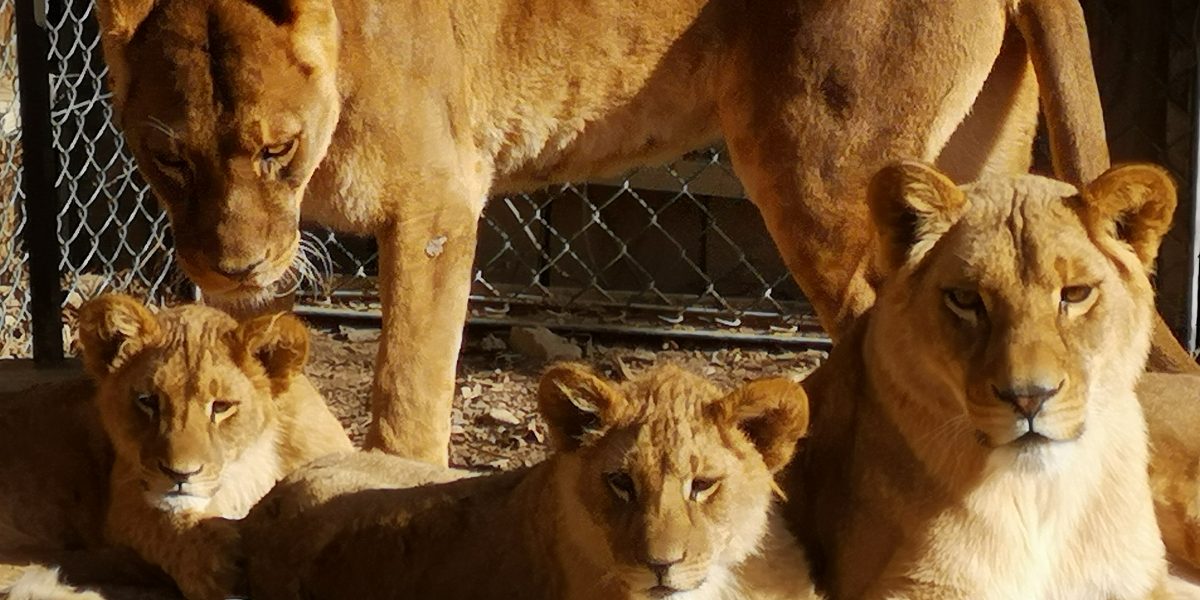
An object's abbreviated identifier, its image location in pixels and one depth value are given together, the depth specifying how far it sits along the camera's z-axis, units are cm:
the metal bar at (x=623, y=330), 538
